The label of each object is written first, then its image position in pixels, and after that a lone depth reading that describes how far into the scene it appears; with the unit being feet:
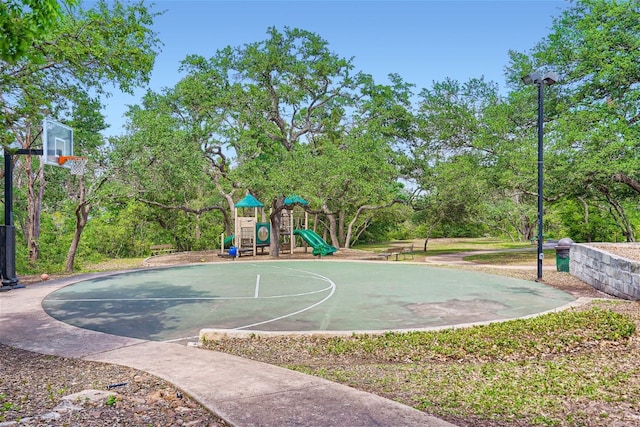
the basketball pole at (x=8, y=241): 41.52
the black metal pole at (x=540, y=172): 47.14
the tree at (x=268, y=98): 81.35
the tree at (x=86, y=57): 32.17
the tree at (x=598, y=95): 63.26
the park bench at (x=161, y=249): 102.05
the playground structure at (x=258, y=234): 83.15
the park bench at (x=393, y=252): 78.28
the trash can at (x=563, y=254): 54.34
